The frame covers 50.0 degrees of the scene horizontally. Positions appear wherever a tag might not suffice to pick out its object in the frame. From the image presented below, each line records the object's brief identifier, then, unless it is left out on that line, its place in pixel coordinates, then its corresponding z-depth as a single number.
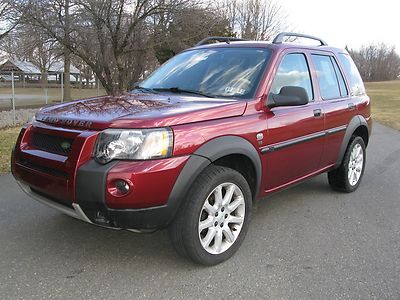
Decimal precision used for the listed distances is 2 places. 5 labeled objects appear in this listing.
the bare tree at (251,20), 30.05
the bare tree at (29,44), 13.77
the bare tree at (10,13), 12.89
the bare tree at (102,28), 13.05
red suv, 2.98
